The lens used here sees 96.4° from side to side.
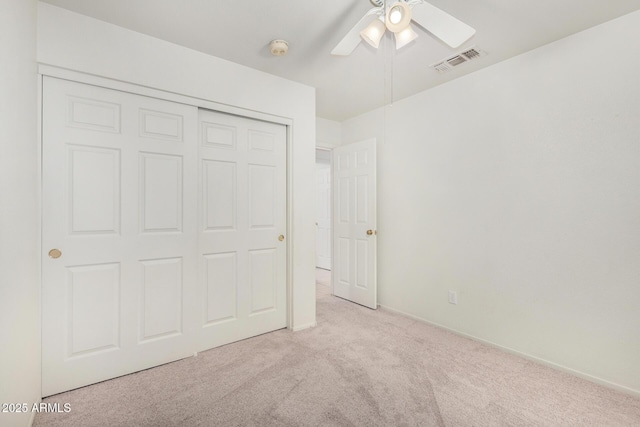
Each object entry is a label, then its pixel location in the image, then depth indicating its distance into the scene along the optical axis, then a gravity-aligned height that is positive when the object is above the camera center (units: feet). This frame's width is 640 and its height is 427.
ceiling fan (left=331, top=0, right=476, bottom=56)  4.34 +3.18
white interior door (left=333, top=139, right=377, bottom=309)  11.50 -0.38
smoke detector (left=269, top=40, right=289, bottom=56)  7.02 +4.14
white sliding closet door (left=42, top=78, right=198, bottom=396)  6.00 -0.44
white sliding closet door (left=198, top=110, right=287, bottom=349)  8.01 -0.41
